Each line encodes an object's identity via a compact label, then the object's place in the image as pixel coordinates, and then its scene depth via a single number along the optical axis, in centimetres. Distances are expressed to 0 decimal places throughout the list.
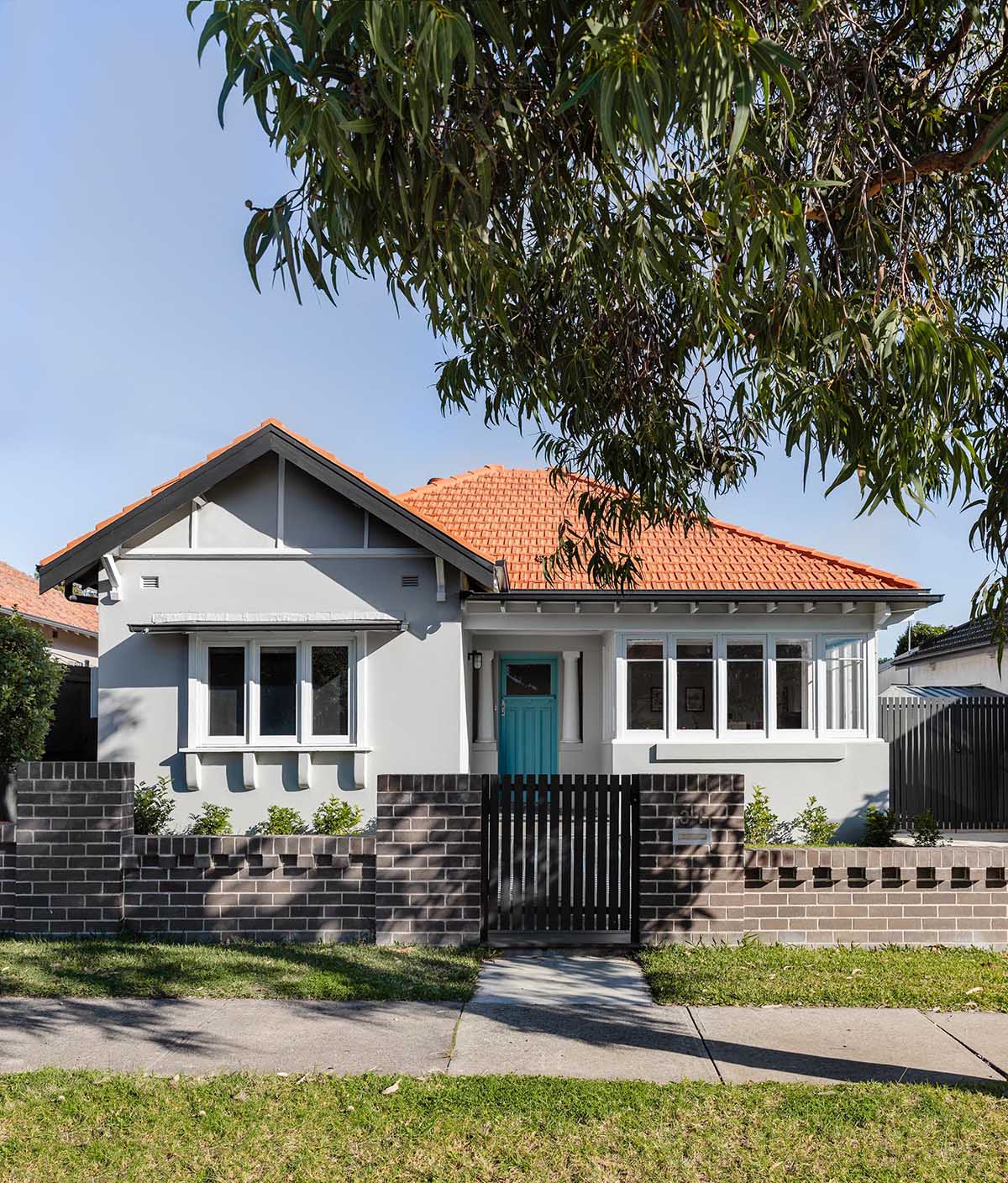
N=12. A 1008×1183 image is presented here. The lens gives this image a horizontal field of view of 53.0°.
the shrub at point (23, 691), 1098
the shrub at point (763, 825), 1273
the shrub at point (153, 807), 1191
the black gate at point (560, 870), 839
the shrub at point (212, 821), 1210
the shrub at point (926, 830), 1257
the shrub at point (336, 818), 1209
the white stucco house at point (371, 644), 1234
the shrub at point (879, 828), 1304
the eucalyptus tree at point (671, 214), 349
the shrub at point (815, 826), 1310
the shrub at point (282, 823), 1207
